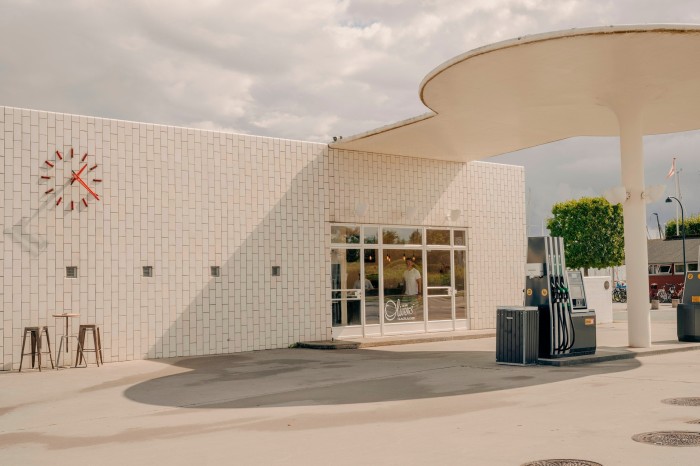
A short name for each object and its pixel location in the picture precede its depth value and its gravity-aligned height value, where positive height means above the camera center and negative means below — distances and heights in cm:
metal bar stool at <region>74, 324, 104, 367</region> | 1385 -110
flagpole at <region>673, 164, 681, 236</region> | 7257 +897
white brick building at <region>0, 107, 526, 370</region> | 1402 +109
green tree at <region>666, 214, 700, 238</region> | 7619 +555
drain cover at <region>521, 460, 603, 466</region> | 577 -145
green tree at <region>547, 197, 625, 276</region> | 5797 +374
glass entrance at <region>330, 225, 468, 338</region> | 1822 +9
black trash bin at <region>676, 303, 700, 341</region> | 1648 -97
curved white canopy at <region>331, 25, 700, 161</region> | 1095 +344
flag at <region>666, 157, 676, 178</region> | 5826 +865
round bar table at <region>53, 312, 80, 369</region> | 1381 -99
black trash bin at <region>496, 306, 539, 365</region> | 1275 -94
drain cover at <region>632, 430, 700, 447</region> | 630 -141
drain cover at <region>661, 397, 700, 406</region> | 834 -142
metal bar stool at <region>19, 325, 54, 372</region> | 1332 -97
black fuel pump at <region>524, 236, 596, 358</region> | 1296 -34
